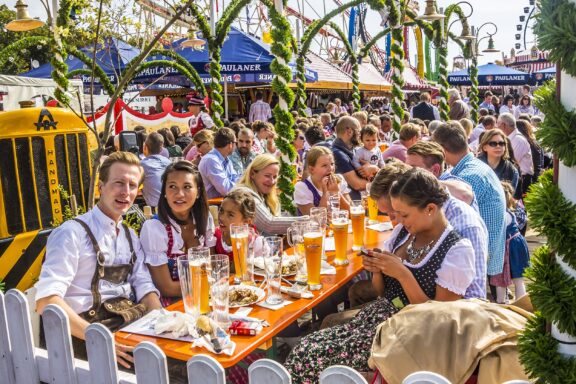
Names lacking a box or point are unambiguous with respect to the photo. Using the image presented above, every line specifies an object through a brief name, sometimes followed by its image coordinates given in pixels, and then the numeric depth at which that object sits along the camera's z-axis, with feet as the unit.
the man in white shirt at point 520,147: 23.40
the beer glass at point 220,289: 6.89
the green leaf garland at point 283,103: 18.06
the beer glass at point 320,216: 9.99
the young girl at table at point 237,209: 10.12
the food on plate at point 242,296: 7.99
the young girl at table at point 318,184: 14.16
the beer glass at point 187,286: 7.29
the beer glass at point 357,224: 10.75
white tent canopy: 41.11
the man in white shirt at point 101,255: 7.67
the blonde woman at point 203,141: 22.41
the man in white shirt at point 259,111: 47.11
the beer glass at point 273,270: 7.89
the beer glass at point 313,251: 8.39
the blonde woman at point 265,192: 12.67
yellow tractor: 14.10
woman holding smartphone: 7.43
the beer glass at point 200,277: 7.27
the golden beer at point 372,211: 13.64
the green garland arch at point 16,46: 30.63
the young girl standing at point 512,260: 13.78
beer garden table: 6.47
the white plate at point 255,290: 8.17
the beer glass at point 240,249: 8.70
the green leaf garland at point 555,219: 3.41
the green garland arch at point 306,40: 27.91
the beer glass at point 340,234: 9.72
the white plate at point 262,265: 9.37
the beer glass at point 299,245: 8.89
